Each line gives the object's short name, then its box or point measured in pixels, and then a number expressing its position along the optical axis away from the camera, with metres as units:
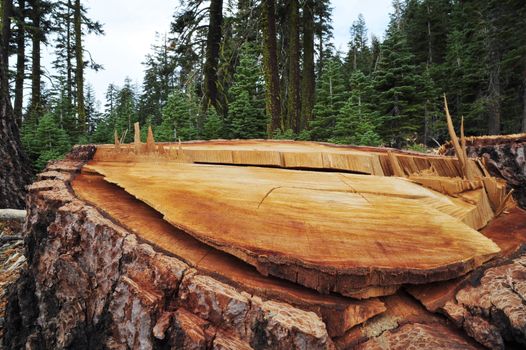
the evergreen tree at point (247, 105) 7.29
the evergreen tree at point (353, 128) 7.06
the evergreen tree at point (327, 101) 8.23
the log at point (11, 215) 3.34
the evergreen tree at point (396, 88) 9.16
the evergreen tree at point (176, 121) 8.12
